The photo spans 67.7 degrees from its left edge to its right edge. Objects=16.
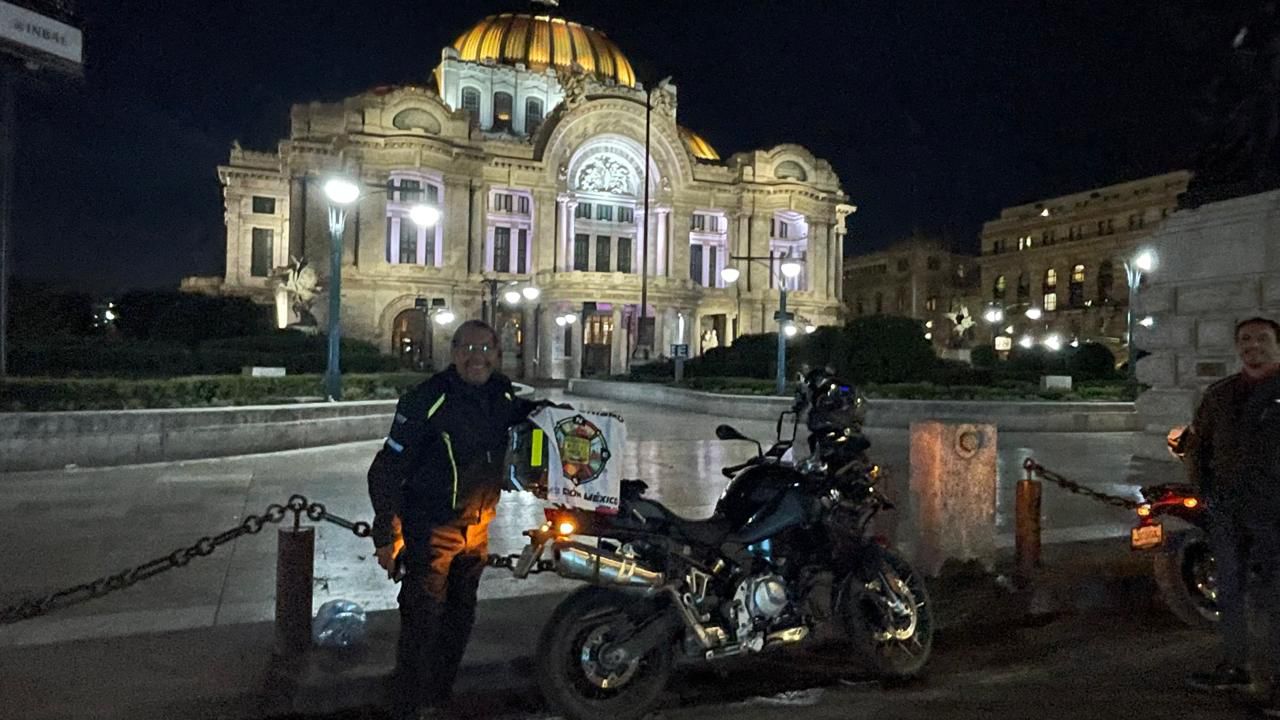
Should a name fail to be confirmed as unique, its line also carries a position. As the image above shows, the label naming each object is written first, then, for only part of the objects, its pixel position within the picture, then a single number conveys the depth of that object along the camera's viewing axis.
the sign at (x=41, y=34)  13.55
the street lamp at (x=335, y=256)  17.69
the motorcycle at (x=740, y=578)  4.58
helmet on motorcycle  5.45
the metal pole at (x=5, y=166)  14.24
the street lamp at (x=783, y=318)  25.78
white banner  4.66
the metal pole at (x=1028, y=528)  7.54
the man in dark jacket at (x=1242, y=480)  4.95
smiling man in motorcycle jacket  4.31
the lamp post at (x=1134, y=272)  27.46
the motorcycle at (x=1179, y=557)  6.43
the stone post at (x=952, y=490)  7.29
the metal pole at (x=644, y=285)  43.71
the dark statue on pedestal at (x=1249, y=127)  11.30
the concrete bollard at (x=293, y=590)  5.29
